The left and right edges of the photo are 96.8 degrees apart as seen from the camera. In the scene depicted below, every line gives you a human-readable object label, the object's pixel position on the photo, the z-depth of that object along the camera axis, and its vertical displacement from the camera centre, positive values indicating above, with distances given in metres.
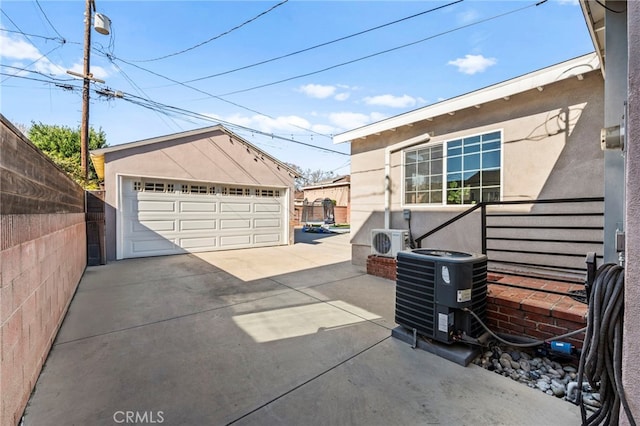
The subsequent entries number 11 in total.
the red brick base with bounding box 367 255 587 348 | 2.49 -0.95
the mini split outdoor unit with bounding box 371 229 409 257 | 5.44 -0.62
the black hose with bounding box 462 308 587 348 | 2.47 -0.92
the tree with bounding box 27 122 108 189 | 15.62 +3.89
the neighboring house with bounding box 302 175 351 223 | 24.53 +1.62
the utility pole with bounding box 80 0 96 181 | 9.29 +4.01
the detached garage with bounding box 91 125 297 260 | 7.69 +0.45
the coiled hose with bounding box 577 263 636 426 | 1.16 -0.56
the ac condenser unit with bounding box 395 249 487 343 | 2.45 -0.76
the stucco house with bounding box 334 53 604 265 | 3.84 +0.97
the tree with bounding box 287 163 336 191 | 43.78 +5.45
